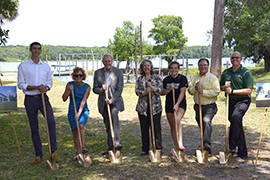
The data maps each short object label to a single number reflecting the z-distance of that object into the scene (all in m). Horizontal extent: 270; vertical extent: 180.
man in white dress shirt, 4.54
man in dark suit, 5.06
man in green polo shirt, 4.69
